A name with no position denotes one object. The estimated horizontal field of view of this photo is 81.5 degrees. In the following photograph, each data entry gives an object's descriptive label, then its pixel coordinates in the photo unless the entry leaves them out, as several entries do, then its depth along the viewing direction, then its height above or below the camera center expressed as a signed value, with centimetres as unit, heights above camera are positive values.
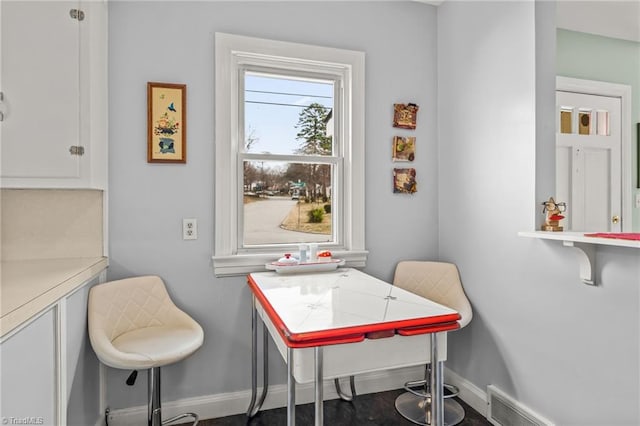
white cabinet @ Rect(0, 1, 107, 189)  165 +54
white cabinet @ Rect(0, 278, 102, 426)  103 -54
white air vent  186 -106
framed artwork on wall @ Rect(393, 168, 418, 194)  256 +21
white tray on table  216 -33
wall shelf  155 -16
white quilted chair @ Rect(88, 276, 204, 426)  162 -61
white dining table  125 -42
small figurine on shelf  178 -2
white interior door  267 +37
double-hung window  222 +39
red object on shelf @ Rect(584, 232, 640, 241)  140 -10
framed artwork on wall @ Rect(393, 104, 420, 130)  255 +66
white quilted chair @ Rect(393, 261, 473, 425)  224 -53
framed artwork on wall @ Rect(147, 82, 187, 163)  210 +50
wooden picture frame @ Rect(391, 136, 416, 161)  255 +43
